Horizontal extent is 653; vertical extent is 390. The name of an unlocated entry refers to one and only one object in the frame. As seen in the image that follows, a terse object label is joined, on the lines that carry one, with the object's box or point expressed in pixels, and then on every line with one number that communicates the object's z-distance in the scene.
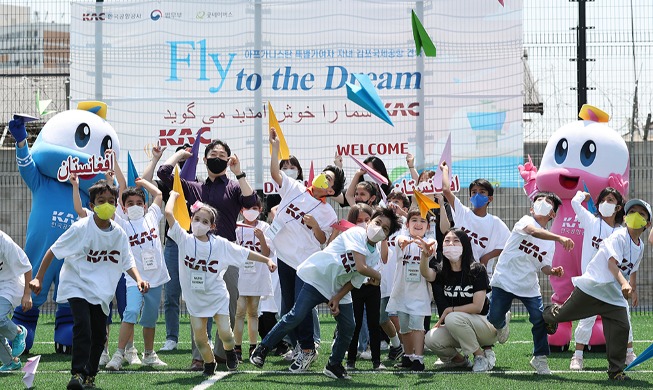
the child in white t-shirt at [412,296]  14.00
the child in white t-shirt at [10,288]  13.26
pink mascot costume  16.15
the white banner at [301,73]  21.77
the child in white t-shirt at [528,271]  13.57
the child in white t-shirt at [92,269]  12.18
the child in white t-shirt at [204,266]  13.17
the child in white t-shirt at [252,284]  15.73
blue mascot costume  15.66
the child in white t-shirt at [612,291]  12.99
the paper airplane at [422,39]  21.32
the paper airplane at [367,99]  18.55
